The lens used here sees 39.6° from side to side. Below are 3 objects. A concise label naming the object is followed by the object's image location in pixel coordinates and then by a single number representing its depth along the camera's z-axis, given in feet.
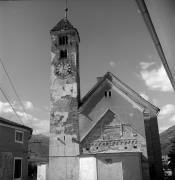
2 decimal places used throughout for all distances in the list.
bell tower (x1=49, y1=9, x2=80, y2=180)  86.53
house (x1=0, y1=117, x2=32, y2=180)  73.92
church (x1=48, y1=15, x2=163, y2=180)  77.15
